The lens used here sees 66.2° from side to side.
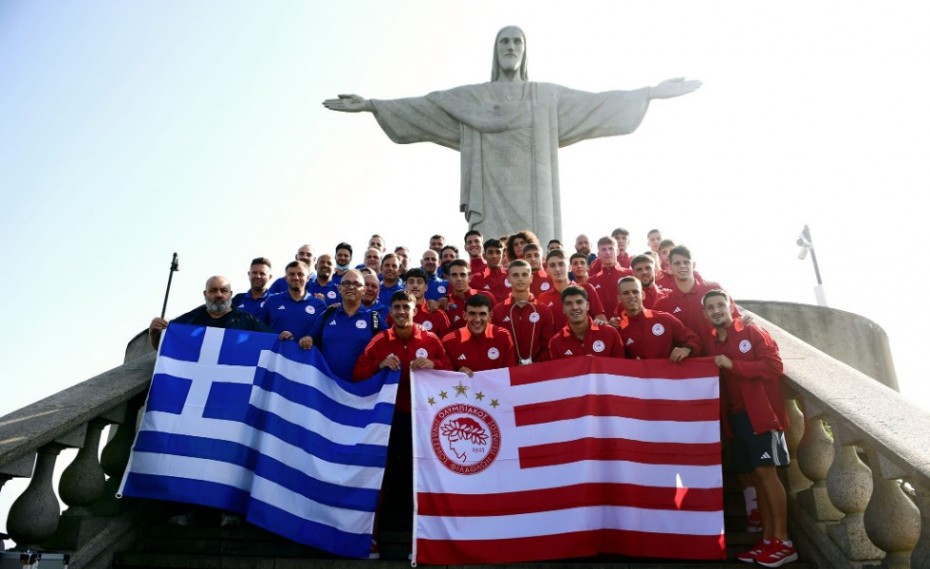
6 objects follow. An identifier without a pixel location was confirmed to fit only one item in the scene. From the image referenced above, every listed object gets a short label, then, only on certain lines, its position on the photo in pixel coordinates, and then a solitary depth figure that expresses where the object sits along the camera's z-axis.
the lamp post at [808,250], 22.11
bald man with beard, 7.01
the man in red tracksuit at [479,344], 6.67
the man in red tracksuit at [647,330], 6.53
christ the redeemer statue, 14.60
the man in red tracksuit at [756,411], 5.23
